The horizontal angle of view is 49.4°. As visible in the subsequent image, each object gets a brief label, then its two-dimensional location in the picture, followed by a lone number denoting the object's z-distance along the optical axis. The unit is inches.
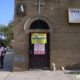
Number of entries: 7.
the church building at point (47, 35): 211.2
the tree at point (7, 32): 1102.9
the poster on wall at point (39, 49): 211.6
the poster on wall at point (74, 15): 213.5
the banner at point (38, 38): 211.6
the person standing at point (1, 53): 235.9
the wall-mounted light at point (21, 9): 211.6
